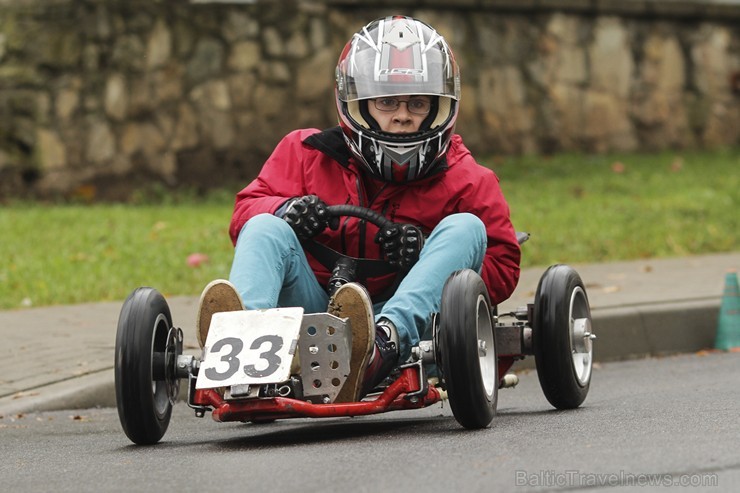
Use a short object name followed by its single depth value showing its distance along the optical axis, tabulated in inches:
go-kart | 352.2
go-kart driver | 406.9
